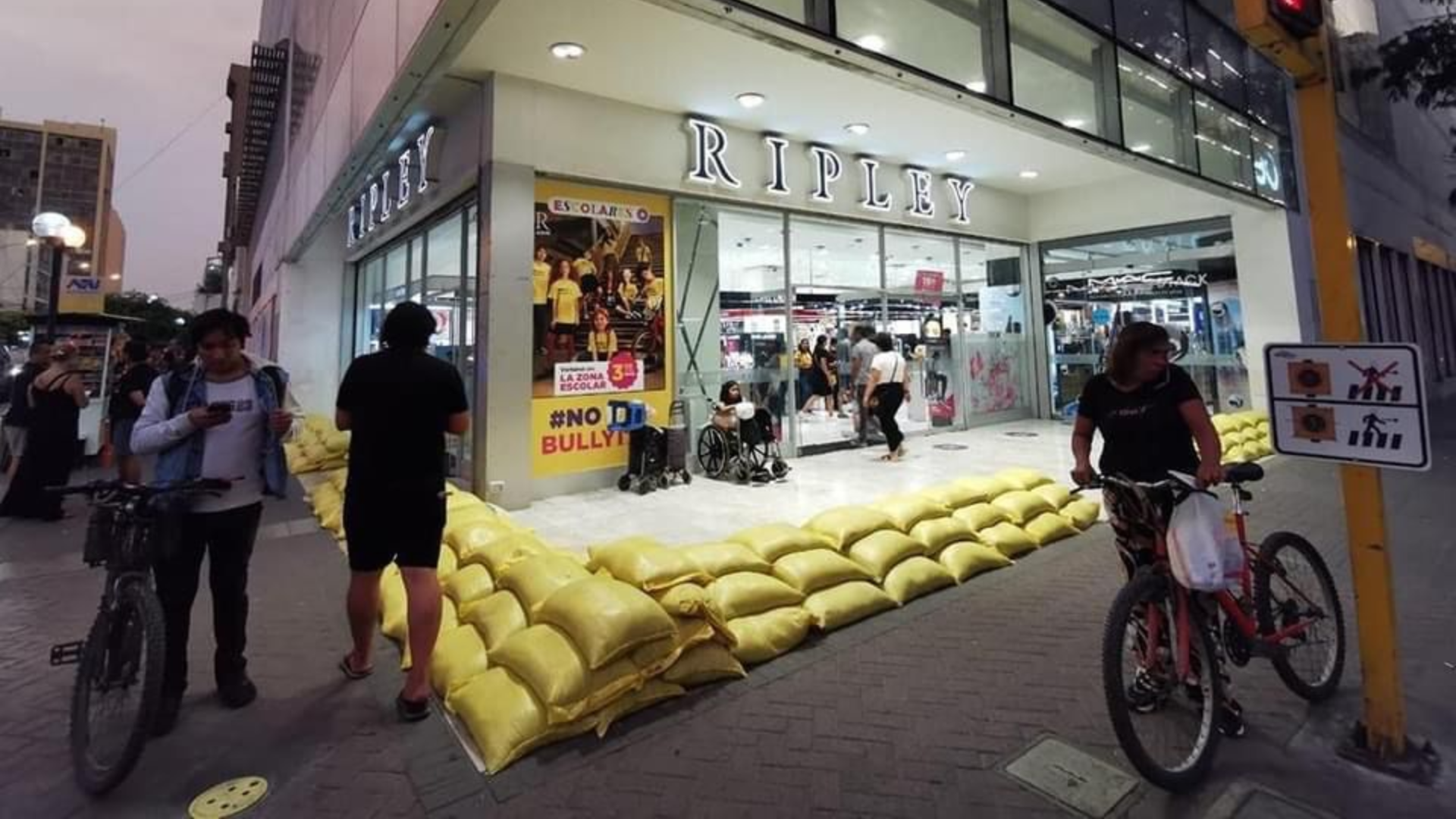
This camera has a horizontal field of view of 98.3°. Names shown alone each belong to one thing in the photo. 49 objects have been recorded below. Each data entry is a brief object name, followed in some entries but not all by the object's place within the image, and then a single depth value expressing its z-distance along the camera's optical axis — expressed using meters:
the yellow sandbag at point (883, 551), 3.32
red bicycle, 1.90
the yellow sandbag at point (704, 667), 2.42
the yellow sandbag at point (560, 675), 2.09
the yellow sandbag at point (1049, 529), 4.22
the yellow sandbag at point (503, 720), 2.00
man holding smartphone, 2.30
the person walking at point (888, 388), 7.87
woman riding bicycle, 2.21
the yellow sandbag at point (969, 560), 3.59
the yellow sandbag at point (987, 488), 4.35
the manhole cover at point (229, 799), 1.82
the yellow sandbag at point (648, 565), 2.75
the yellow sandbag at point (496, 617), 2.51
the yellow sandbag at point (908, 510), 3.72
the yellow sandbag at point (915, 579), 3.28
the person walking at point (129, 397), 5.11
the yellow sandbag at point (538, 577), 2.61
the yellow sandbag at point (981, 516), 4.00
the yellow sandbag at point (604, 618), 2.21
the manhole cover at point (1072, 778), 1.80
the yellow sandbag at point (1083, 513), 4.59
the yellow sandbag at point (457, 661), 2.39
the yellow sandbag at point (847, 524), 3.45
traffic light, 2.03
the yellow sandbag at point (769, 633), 2.66
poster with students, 6.23
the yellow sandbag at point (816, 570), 3.06
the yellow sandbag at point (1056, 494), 4.61
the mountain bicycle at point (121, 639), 1.97
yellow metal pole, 1.96
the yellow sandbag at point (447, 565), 3.22
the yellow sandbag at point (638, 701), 2.18
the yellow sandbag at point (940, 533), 3.63
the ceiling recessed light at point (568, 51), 5.37
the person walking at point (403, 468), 2.28
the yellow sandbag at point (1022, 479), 4.67
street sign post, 1.80
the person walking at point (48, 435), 5.48
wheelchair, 6.72
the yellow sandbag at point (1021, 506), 4.27
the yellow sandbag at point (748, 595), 2.76
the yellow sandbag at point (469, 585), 2.94
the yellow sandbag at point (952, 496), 4.08
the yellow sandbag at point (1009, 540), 3.93
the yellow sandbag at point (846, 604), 2.96
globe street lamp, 7.49
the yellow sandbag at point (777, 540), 3.19
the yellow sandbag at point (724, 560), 2.91
